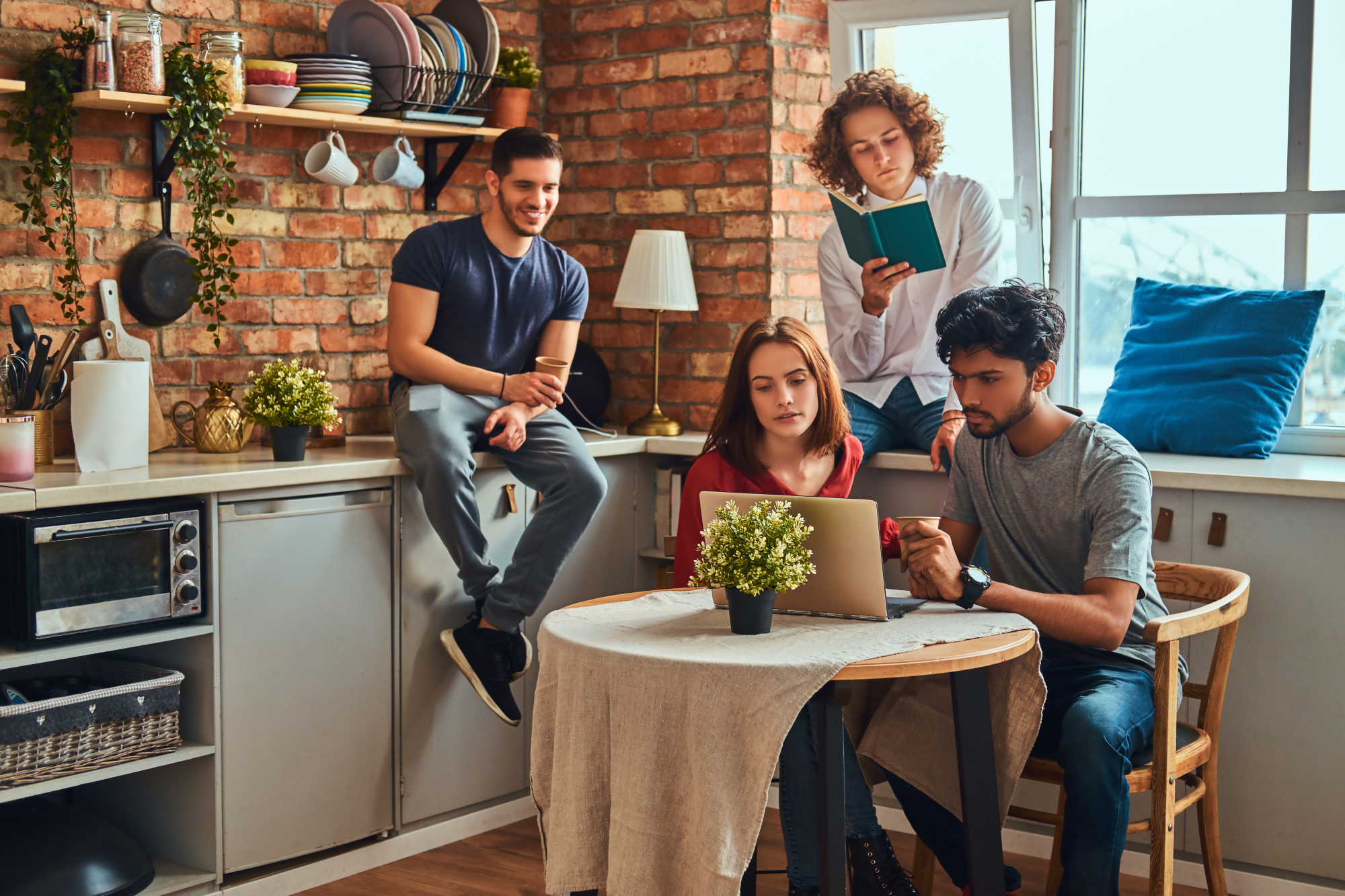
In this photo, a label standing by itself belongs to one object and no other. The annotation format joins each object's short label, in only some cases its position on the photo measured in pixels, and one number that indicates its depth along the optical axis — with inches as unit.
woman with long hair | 96.8
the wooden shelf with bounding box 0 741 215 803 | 95.0
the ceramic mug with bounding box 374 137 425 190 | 135.1
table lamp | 139.4
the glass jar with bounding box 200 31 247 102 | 117.1
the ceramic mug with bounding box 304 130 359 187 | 129.5
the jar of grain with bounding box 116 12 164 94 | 112.4
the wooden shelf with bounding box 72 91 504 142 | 111.7
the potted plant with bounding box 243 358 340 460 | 114.7
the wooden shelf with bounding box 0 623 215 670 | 94.6
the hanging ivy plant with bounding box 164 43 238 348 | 113.9
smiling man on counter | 118.0
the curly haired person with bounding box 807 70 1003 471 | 125.0
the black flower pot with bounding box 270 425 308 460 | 114.7
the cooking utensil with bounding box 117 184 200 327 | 120.0
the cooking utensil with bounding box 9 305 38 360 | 110.1
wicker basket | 95.4
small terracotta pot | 141.9
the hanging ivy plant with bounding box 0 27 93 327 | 111.0
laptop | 79.6
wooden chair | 87.2
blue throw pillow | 120.0
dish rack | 130.5
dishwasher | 107.3
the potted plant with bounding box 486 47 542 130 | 142.0
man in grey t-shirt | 83.9
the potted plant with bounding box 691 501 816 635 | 76.6
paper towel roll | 104.1
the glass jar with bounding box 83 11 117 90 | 111.2
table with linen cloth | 70.6
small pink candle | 99.0
